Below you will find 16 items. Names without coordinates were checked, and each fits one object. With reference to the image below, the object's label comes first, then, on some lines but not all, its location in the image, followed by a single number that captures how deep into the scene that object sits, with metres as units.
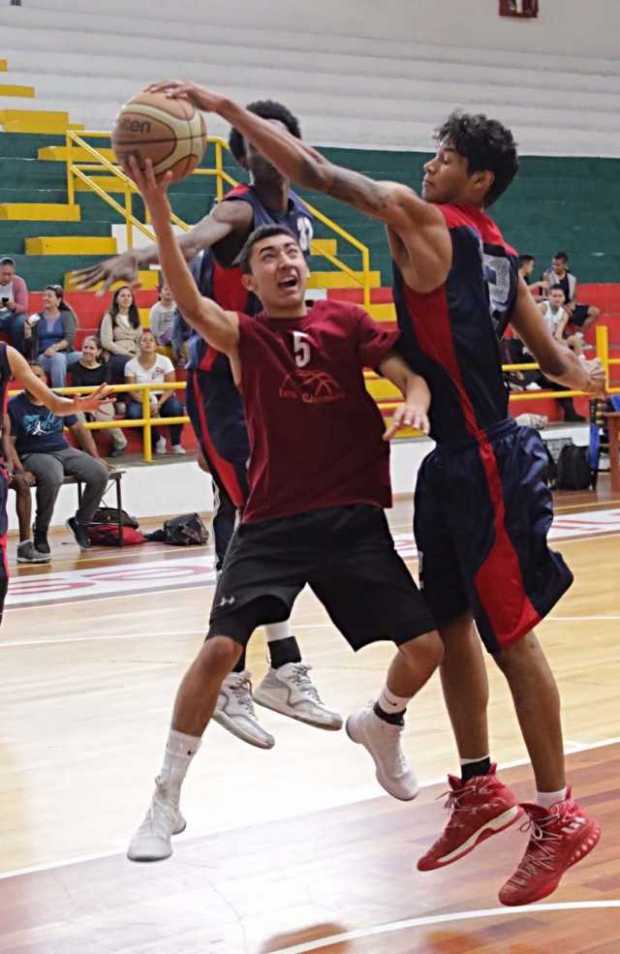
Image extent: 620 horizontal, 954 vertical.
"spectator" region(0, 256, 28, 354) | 13.71
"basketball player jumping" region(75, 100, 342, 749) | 4.89
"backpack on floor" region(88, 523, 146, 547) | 11.99
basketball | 3.83
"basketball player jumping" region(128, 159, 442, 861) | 4.06
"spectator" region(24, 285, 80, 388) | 13.68
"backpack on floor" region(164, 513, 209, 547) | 11.95
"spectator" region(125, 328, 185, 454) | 13.73
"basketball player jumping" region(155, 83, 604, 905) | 3.92
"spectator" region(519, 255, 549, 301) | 17.27
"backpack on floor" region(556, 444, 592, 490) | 14.73
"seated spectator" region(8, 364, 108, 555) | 11.39
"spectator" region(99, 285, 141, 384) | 14.09
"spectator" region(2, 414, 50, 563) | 11.29
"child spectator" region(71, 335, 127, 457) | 13.56
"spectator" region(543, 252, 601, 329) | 17.77
